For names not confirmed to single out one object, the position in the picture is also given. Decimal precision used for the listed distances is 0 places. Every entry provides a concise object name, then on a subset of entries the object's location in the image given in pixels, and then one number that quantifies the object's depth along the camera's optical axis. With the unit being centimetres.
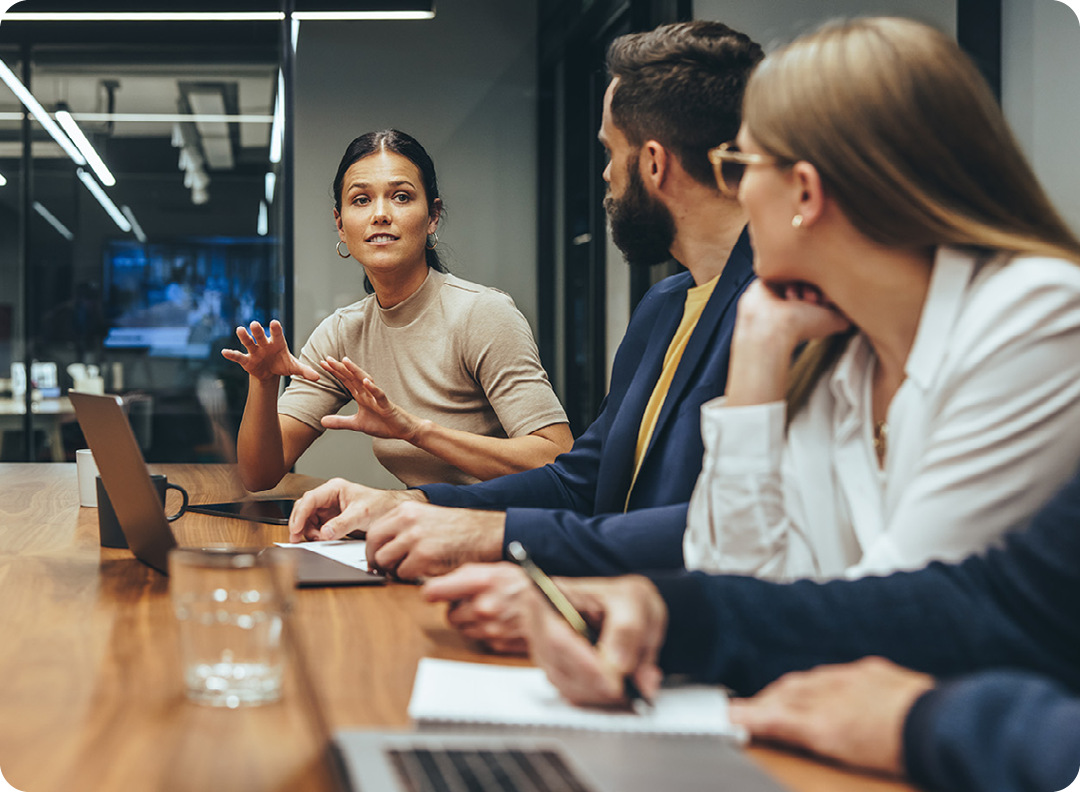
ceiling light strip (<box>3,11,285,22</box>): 436
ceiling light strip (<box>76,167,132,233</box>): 440
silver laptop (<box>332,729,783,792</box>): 51
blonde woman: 81
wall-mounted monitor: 442
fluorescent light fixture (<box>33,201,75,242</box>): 442
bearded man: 136
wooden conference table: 58
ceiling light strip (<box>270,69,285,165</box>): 413
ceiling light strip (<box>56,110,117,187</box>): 443
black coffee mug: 136
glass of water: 71
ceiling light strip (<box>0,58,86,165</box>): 446
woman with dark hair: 210
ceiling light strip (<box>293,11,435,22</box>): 393
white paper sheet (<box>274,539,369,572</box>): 121
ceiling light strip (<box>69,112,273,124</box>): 445
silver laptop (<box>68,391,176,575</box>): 107
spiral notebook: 61
